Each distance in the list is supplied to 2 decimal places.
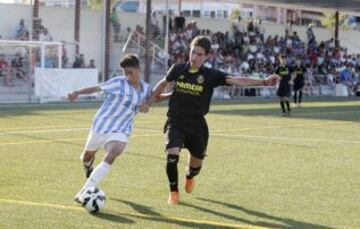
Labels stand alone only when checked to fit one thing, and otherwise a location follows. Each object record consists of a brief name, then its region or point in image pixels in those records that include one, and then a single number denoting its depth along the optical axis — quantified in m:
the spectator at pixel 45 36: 34.22
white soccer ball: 7.66
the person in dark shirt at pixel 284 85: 24.14
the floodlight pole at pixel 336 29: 51.72
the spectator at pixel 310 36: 49.94
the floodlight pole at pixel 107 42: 35.09
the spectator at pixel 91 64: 34.53
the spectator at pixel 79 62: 33.56
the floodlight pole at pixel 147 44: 36.39
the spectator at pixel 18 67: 30.14
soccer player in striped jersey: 8.30
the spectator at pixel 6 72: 29.72
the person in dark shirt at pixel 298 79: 28.92
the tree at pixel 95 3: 72.44
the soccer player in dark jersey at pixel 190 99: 8.52
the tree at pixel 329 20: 77.08
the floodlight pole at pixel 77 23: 36.12
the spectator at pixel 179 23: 41.12
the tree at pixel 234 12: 79.91
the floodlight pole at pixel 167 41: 36.50
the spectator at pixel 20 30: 34.00
